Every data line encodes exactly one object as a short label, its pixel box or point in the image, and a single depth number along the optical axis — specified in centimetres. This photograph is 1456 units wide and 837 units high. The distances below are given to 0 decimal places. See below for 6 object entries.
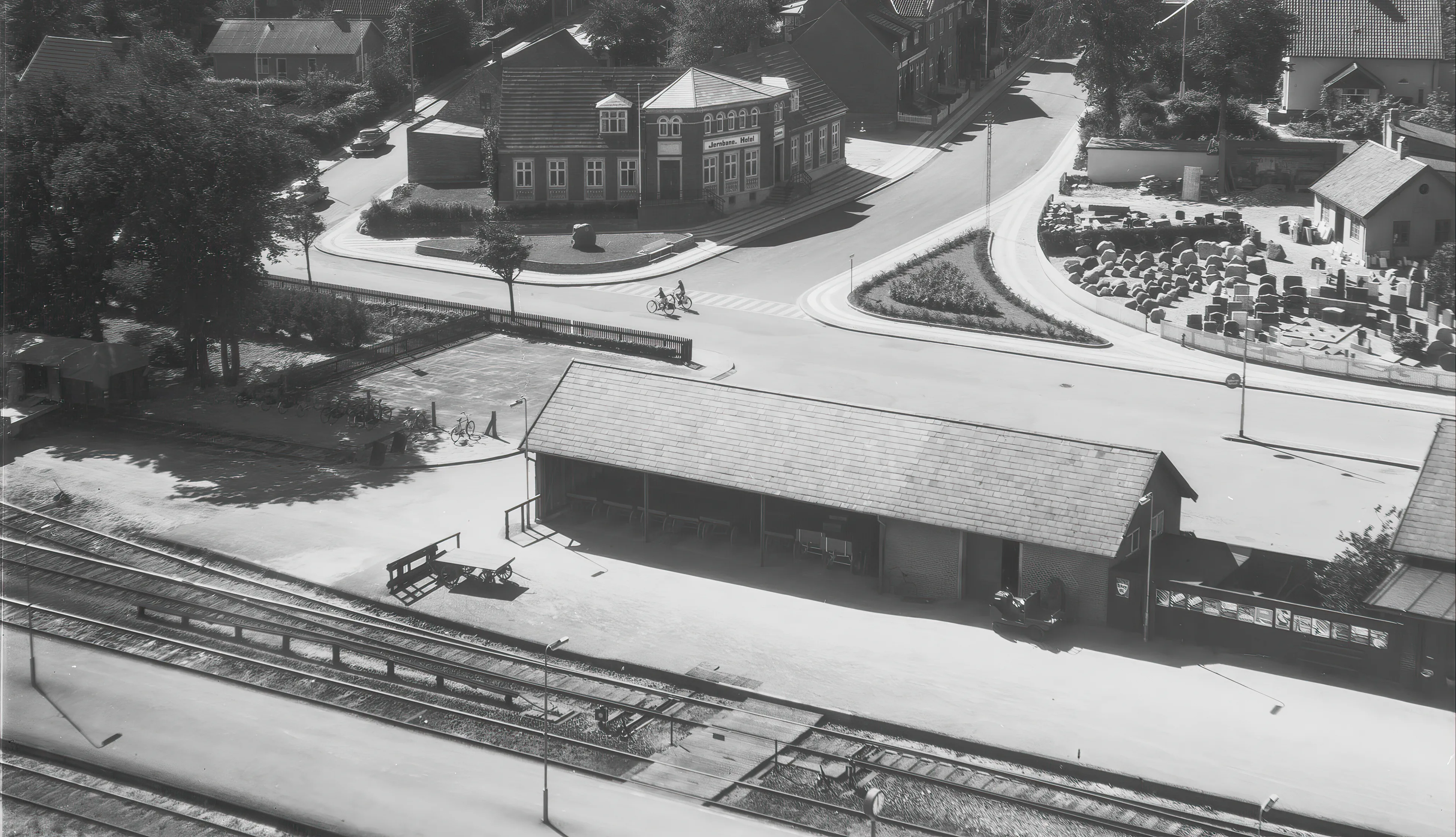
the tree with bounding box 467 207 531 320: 7150
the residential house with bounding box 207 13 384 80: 12412
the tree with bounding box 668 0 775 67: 10769
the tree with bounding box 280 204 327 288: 6444
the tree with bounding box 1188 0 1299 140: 8969
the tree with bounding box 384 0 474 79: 12531
